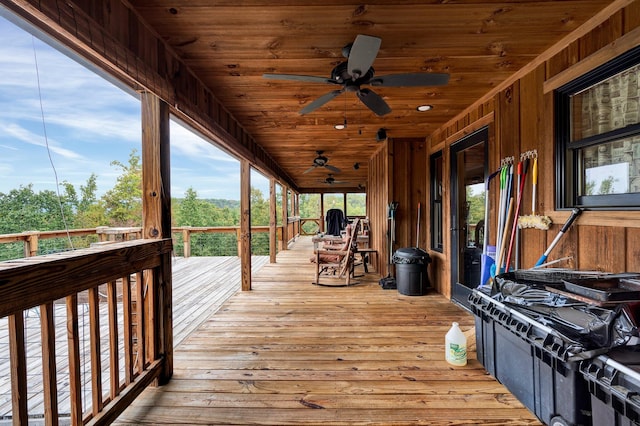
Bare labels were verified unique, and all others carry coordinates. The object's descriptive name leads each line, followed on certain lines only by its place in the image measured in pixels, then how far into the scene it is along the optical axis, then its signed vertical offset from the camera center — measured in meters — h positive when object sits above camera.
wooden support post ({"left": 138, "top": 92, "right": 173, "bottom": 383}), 1.99 +0.13
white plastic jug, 2.17 -1.09
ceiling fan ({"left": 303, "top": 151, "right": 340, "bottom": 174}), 5.88 +1.02
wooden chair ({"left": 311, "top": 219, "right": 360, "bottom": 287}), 4.70 -0.85
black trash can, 3.97 -0.92
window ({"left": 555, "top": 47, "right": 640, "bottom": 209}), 1.65 +0.43
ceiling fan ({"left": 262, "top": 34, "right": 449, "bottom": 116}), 1.81 +0.94
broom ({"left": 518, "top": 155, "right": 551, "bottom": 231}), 2.18 -0.10
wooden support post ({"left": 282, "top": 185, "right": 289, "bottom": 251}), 9.08 -0.37
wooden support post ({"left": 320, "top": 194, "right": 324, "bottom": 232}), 12.73 -0.15
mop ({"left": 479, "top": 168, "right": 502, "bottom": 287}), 2.72 -0.48
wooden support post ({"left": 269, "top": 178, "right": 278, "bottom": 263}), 6.74 -0.41
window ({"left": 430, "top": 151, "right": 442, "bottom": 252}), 4.33 +0.09
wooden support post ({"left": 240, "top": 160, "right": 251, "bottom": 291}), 4.36 -0.18
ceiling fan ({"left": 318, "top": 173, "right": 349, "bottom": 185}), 9.55 +1.03
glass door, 3.59 -0.25
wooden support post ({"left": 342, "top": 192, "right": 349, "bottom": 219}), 12.75 +0.36
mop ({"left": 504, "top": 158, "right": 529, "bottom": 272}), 2.37 +0.11
